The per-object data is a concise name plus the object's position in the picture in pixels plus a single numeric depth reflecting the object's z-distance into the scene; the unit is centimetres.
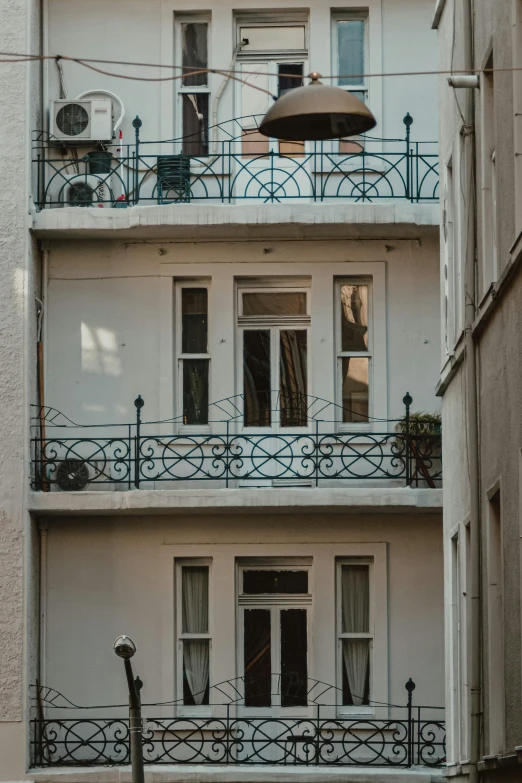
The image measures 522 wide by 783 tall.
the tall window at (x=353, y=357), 2419
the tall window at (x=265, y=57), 2477
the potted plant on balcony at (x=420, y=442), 2339
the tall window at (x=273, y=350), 2427
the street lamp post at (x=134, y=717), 1770
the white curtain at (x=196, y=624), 2372
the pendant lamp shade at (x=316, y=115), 1312
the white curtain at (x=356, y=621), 2358
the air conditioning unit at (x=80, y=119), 2425
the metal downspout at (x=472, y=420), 1691
